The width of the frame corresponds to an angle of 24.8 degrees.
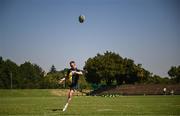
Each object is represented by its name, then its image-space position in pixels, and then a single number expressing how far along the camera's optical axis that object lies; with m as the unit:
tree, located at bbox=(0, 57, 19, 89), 123.31
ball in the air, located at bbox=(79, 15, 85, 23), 30.47
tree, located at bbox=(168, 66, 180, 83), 141.62
